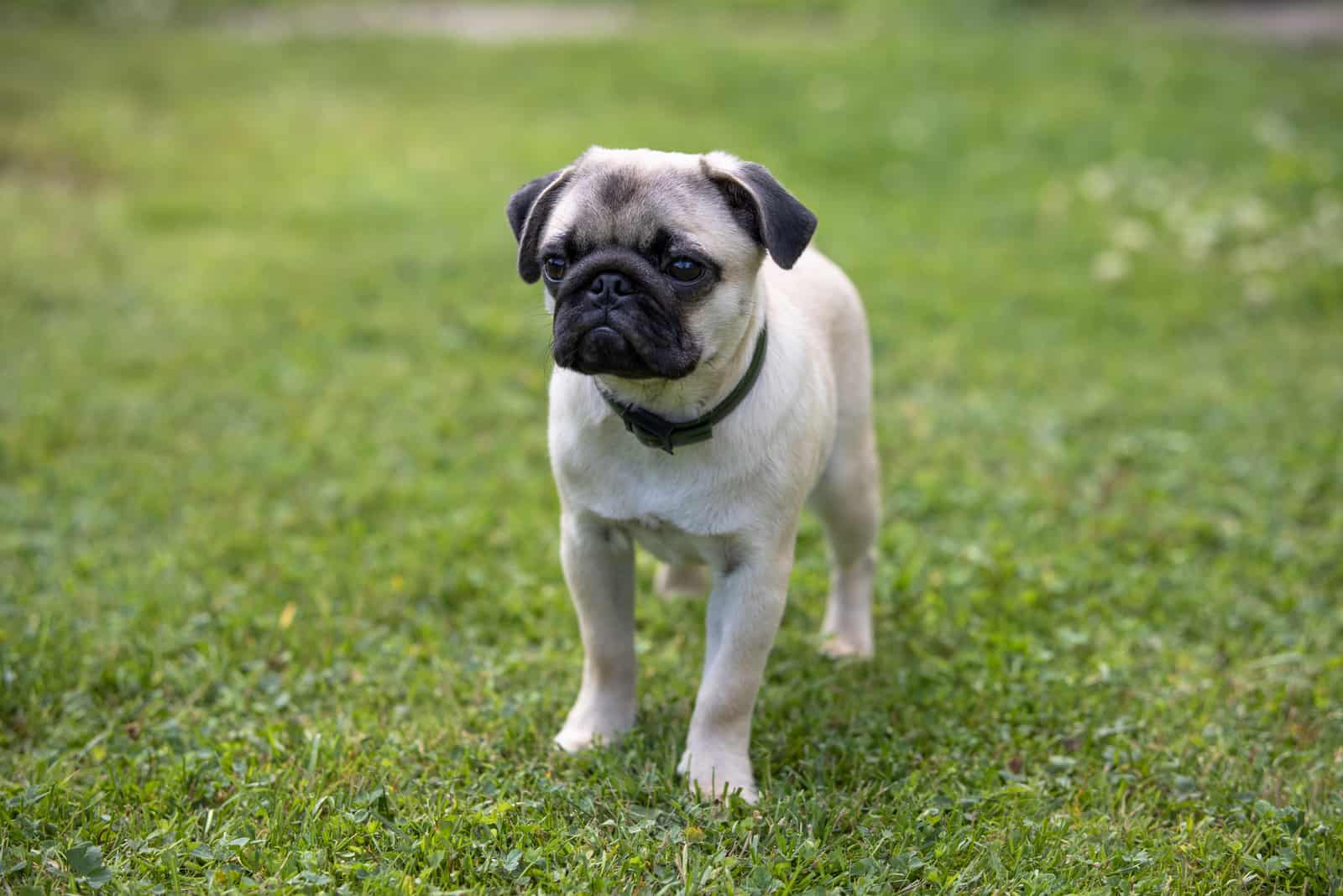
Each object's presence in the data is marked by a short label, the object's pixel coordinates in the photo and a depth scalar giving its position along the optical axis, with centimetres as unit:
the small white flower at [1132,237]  966
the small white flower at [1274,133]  1105
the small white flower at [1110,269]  916
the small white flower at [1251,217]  940
